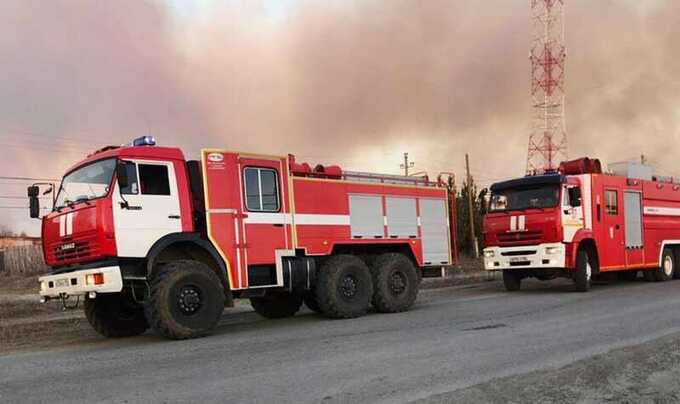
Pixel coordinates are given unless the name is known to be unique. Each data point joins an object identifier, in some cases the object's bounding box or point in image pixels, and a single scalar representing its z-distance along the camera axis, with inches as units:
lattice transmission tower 1768.0
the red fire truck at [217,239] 383.2
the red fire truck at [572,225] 649.0
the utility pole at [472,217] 1374.3
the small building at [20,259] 1683.1
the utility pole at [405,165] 2815.0
